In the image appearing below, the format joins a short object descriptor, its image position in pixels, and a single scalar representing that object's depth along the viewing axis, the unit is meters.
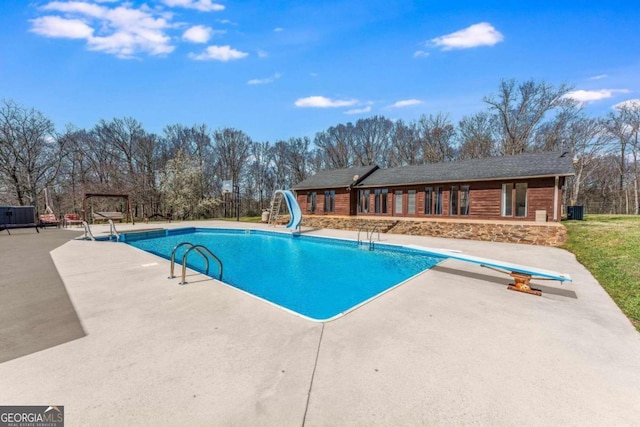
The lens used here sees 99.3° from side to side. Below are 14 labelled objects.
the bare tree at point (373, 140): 29.09
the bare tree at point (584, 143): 21.36
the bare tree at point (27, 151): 19.28
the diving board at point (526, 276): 4.71
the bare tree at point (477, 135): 24.23
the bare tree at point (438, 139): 25.95
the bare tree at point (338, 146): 30.16
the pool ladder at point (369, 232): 10.14
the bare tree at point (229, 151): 28.94
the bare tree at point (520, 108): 21.52
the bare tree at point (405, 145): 27.59
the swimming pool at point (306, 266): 5.66
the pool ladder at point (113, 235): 11.84
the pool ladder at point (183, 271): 5.05
